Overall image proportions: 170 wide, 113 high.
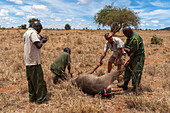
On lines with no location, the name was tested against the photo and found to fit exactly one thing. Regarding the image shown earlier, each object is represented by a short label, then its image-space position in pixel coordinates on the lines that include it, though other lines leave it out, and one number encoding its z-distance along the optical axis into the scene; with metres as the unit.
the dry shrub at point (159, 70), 5.46
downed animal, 3.47
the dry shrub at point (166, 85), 4.06
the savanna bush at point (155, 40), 15.14
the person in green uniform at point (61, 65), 4.67
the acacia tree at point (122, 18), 24.75
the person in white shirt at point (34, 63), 3.08
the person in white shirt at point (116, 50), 4.20
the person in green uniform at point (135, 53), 3.40
